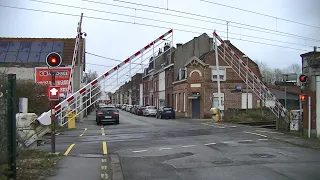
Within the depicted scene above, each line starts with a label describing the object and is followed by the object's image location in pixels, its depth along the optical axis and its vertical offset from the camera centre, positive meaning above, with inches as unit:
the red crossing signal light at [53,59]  473.1 +51.5
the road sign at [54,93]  468.4 +7.9
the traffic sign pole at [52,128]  470.3 -37.3
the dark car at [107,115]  1222.9 -52.1
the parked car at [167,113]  1716.3 -63.2
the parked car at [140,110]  2212.4 -67.2
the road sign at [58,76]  1182.9 +76.3
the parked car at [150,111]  1974.4 -62.3
